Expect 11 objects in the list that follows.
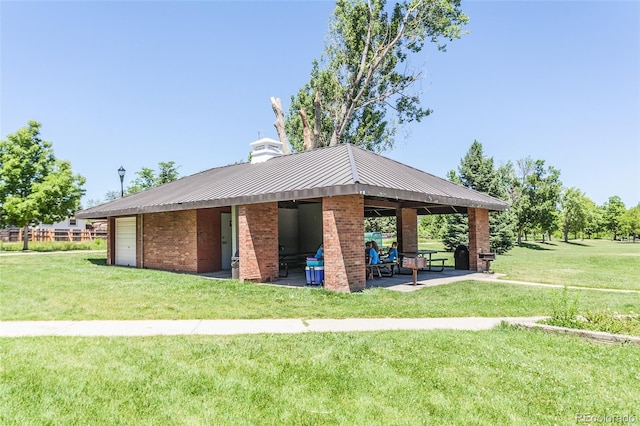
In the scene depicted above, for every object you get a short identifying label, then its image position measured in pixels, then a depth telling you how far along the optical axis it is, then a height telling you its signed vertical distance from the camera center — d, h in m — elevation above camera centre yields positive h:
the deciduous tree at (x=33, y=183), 29.38 +3.94
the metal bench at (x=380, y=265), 12.47 -1.34
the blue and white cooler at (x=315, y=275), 11.00 -1.34
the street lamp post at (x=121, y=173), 21.16 +3.15
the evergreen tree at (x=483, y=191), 26.72 +2.10
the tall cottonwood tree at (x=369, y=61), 25.83 +12.28
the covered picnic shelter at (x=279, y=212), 9.92 +0.61
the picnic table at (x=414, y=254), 15.69 -1.21
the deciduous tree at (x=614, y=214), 63.47 +1.21
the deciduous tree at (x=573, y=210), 51.00 +1.59
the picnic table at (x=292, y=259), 14.84 -1.25
